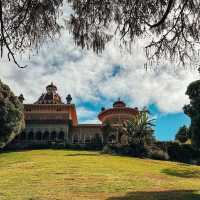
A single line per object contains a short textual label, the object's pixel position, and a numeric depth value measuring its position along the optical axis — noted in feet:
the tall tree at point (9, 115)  82.08
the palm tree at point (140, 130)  94.32
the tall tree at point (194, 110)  64.00
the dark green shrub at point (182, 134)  119.79
